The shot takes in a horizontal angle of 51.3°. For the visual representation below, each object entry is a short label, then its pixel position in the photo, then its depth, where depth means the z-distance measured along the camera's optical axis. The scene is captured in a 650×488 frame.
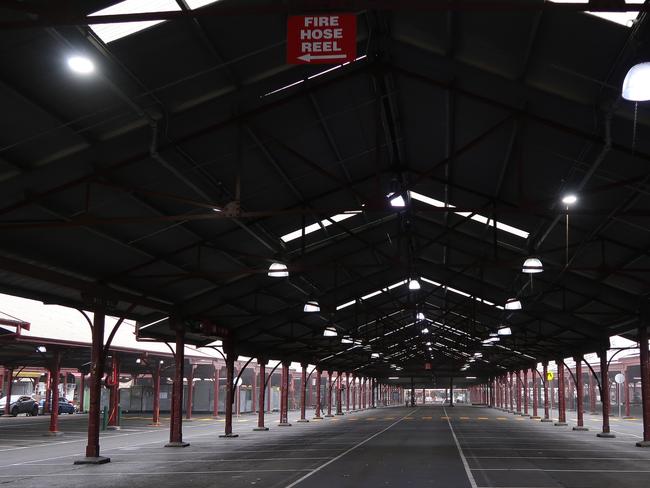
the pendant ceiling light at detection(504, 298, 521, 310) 25.06
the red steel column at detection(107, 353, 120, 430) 42.56
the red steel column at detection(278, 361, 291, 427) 48.10
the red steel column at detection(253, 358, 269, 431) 42.27
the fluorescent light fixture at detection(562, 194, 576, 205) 16.08
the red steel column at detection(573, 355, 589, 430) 42.83
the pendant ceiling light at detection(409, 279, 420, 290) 26.47
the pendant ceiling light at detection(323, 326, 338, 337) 34.00
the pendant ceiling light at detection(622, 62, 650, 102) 8.97
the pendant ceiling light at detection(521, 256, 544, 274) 19.88
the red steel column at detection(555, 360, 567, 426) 49.10
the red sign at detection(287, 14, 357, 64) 8.23
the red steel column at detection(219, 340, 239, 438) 34.09
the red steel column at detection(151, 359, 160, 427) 47.08
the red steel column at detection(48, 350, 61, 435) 37.78
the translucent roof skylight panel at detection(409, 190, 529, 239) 24.27
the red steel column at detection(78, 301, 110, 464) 22.41
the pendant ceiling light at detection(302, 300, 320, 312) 27.14
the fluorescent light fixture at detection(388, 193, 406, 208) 17.81
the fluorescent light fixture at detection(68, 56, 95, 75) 11.72
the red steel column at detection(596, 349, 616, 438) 36.06
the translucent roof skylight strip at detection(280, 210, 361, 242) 24.30
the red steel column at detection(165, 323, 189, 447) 28.12
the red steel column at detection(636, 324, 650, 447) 28.52
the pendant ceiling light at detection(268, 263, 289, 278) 19.64
